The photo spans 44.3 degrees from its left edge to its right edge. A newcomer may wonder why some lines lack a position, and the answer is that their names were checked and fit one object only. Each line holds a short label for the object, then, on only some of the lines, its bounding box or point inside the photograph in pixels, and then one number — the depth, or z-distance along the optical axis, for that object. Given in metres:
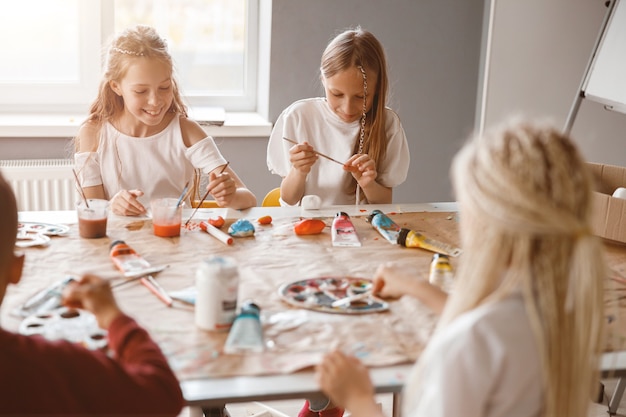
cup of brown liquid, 1.79
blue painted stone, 1.86
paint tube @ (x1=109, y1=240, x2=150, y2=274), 1.59
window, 3.37
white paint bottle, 1.32
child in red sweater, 0.97
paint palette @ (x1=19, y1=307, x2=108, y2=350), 1.27
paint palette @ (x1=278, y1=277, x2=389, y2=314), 1.45
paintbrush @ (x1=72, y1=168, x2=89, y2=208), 2.03
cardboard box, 1.86
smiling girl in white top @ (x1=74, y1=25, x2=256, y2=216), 2.17
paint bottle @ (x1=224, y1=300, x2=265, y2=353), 1.27
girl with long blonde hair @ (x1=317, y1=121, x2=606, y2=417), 0.99
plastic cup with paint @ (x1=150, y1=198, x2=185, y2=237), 1.83
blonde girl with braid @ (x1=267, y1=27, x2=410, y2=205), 2.25
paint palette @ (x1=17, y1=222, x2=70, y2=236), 1.82
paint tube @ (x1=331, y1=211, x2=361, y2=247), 1.84
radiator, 3.10
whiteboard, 2.79
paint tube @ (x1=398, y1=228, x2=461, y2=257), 1.80
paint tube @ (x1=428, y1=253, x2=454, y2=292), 1.60
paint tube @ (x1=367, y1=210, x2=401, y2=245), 1.89
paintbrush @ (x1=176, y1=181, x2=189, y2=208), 1.85
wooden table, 1.20
